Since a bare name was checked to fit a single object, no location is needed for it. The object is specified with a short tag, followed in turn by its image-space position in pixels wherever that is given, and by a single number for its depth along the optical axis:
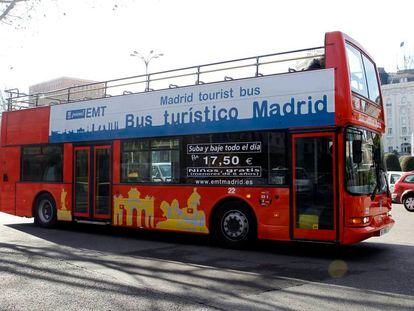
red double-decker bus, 8.52
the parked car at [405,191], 18.59
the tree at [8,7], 15.18
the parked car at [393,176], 22.50
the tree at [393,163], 43.78
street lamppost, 33.97
